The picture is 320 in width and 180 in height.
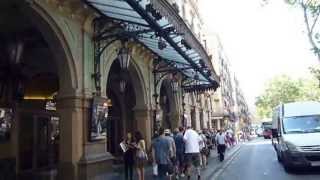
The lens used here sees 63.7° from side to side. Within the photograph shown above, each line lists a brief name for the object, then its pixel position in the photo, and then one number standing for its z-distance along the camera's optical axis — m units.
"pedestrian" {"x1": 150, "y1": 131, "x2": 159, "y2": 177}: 7.54
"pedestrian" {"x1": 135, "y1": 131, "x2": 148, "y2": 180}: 7.40
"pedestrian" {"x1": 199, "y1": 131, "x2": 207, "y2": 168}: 10.42
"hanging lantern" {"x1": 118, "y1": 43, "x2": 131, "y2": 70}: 7.40
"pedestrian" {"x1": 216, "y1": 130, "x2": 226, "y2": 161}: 12.79
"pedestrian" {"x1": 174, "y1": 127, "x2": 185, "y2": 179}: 8.44
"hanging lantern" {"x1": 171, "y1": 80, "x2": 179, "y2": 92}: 12.79
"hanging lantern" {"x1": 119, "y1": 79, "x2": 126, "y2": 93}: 9.27
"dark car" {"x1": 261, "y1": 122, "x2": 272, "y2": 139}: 34.17
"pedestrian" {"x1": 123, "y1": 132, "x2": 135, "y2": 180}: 7.79
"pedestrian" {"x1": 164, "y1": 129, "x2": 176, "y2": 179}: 7.39
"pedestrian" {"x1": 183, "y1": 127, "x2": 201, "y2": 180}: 8.03
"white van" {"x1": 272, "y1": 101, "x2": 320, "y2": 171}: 8.31
